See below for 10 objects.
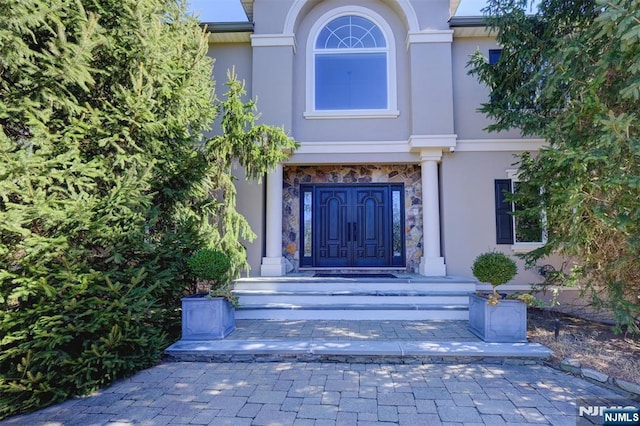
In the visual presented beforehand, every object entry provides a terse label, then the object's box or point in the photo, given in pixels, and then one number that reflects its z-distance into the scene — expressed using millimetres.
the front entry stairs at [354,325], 4348
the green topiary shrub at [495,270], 4836
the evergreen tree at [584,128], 3625
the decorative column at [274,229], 7414
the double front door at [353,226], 8469
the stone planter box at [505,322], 4674
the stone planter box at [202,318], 4824
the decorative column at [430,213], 7480
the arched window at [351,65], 8055
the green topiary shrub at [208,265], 4859
